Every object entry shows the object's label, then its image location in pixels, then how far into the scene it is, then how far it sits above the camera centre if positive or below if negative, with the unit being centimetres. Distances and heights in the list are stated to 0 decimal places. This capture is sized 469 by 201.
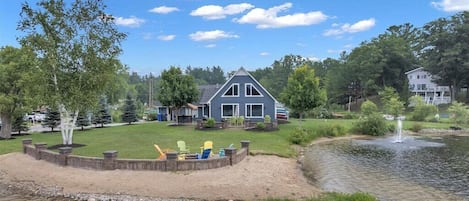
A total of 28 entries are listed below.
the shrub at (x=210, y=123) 2971 -131
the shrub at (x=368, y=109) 3294 -23
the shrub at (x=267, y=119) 3124 -106
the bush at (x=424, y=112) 4128 -64
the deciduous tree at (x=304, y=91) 2975 +128
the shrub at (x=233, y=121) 3141 -122
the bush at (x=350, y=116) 4543 -119
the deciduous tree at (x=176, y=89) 3247 +161
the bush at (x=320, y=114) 4557 -93
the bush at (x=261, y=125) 2870 -144
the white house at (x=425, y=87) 6438 +352
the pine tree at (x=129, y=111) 3981 -43
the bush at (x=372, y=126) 3155 -169
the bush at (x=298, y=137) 2480 -207
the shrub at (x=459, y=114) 3603 -77
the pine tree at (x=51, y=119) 3023 -98
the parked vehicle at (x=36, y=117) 4416 -120
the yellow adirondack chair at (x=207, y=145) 1675 -177
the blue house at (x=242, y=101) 3419 +56
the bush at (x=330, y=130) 2954 -198
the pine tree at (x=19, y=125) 2850 -138
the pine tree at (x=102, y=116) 3472 -85
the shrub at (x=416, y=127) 3361 -193
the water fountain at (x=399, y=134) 2775 -240
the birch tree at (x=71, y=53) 1955 +300
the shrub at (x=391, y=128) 3303 -194
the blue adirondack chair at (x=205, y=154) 1569 -203
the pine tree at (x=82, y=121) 3162 -120
